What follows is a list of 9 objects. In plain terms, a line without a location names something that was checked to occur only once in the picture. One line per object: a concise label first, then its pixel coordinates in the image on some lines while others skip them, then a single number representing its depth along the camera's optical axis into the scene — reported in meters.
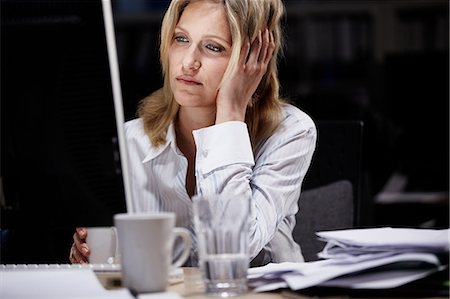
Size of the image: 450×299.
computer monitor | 1.94
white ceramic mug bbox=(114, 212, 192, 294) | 1.83
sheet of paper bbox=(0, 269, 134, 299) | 1.85
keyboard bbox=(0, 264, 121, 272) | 2.02
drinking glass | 1.88
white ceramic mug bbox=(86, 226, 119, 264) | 2.21
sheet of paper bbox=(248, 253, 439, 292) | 1.85
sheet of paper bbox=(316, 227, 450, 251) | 1.87
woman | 2.42
